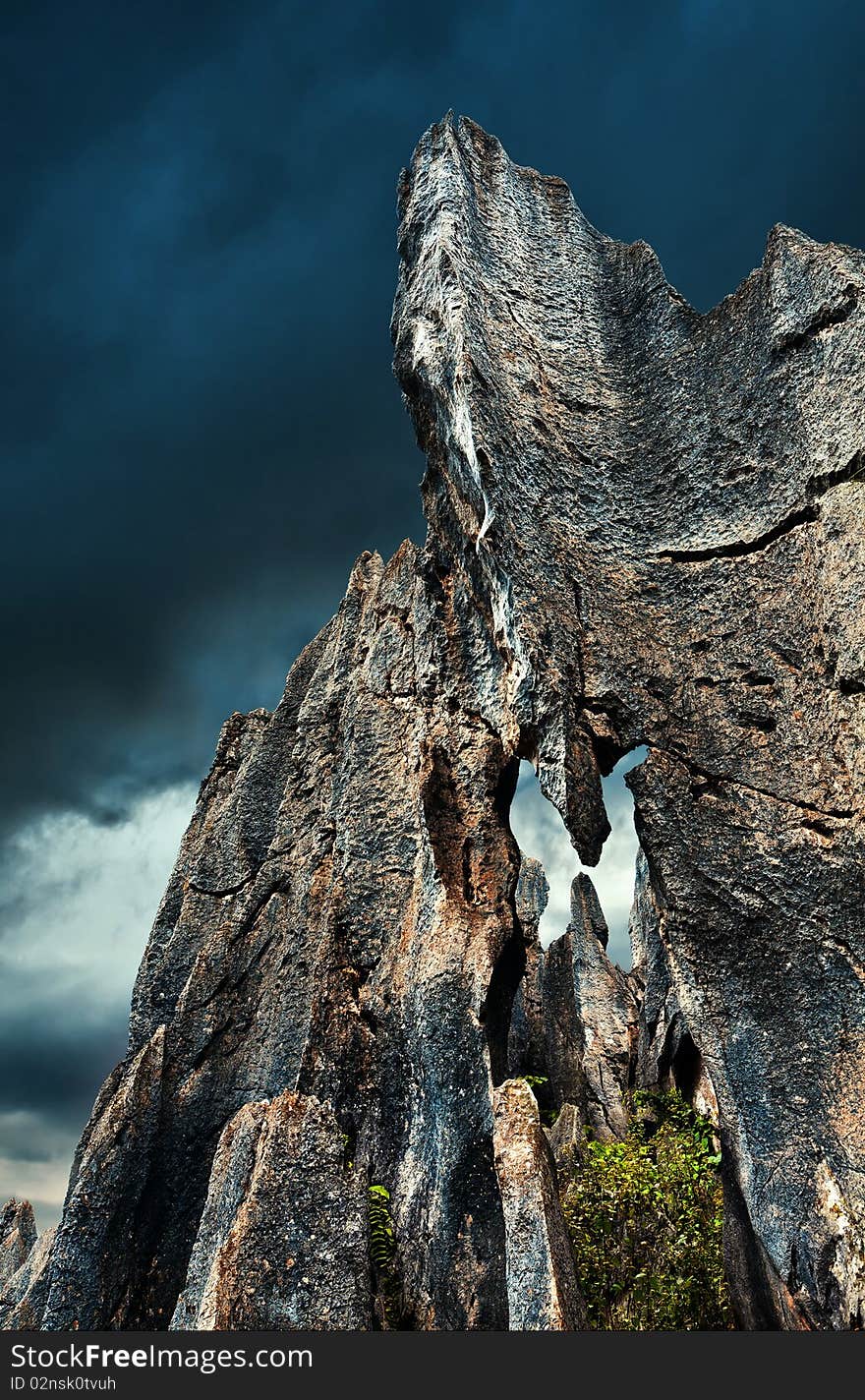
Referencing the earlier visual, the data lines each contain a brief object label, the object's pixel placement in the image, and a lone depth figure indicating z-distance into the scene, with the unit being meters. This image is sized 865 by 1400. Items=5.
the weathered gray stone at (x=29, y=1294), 11.46
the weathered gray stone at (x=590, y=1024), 22.17
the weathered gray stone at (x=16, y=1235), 21.88
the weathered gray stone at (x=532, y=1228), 6.38
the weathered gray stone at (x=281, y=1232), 6.98
